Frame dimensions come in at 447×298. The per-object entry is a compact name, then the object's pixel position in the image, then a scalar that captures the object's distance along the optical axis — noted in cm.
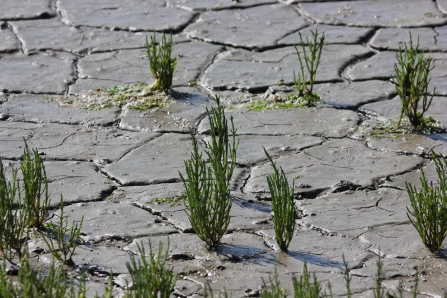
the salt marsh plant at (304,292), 601
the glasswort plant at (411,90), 1115
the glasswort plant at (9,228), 777
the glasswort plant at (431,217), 800
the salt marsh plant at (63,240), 782
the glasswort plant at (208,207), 814
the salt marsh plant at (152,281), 641
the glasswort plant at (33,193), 813
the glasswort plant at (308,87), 1217
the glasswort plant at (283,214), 799
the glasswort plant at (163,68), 1243
